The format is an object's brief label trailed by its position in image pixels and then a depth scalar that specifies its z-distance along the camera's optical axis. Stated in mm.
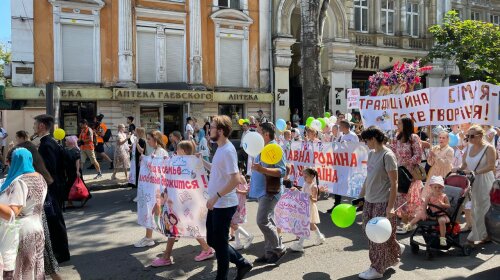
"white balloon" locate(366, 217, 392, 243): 4969
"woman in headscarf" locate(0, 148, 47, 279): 4219
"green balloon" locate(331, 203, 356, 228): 5375
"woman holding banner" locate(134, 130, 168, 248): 8195
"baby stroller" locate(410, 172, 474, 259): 6246
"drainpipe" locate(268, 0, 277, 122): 23375
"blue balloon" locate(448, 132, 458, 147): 9828
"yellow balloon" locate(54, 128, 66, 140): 10695
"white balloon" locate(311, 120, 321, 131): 11627
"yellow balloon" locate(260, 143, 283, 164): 5905
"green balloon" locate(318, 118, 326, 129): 12237
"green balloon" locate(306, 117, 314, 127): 12273
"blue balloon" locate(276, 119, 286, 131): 12742
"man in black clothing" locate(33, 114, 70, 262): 5859
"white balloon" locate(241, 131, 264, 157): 5918
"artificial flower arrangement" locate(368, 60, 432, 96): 18250
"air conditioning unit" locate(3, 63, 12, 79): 19094
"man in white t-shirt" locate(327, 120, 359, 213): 9574
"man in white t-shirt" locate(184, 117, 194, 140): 15607
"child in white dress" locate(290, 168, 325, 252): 6621
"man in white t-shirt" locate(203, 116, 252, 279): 4922
